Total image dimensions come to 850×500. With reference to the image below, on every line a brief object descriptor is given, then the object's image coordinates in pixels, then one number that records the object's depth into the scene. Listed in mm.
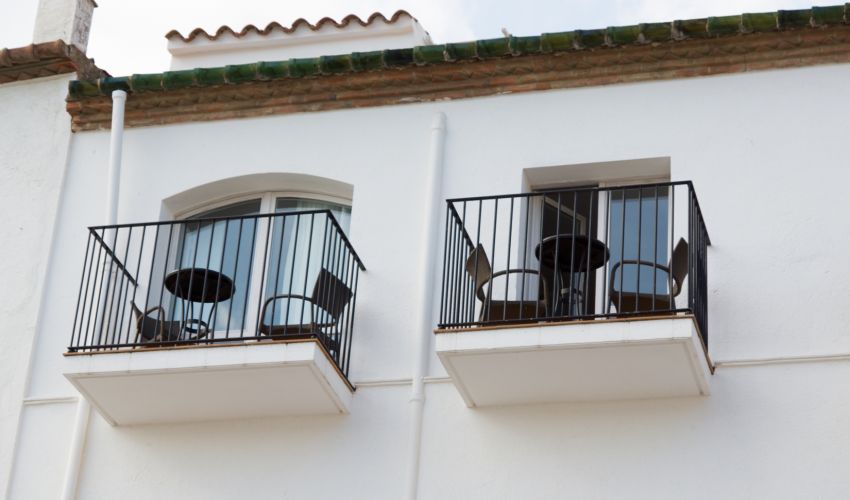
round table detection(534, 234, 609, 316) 11414
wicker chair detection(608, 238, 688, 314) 11209
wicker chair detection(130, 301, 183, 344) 12109
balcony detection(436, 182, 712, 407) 10930
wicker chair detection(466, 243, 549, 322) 11469
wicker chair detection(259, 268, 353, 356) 11891
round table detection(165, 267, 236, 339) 12039
